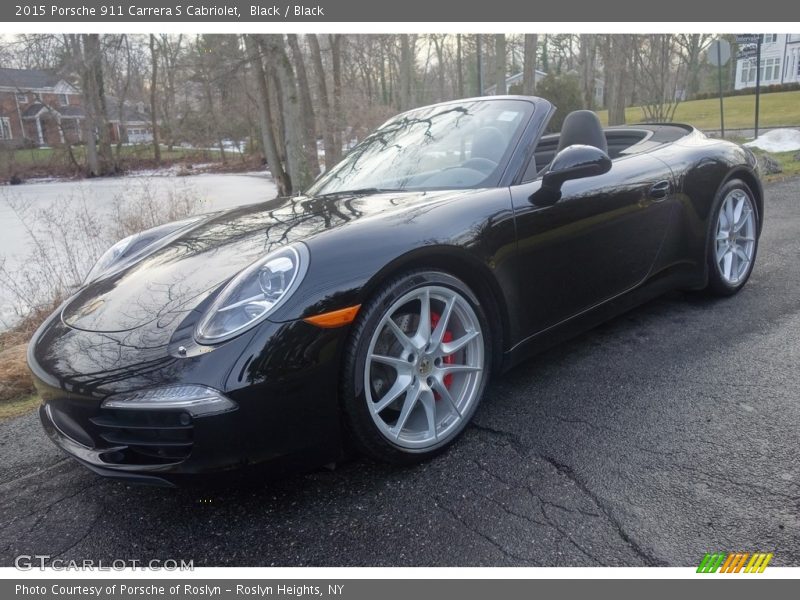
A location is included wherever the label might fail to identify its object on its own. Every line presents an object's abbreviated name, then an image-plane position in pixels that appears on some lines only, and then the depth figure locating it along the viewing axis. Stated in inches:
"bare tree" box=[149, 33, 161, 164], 1331.6
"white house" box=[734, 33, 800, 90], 1696.6
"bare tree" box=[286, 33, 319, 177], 494.0
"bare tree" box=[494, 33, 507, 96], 732.7
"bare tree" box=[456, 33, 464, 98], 1365.7
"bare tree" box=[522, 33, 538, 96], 664.4
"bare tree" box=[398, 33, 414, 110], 967.0
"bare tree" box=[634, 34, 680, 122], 586.6
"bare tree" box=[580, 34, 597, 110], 1438.2
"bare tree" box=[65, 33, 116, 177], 1231.4
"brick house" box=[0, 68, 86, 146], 1350.9
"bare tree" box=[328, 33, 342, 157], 635.5
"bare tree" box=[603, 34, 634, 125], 688.0
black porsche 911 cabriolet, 71.5
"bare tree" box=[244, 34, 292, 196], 565.0
